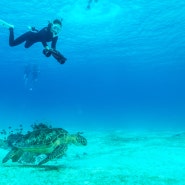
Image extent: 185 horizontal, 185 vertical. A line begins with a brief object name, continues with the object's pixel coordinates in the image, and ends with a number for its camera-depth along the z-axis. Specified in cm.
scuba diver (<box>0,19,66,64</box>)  799
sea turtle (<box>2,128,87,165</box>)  418
